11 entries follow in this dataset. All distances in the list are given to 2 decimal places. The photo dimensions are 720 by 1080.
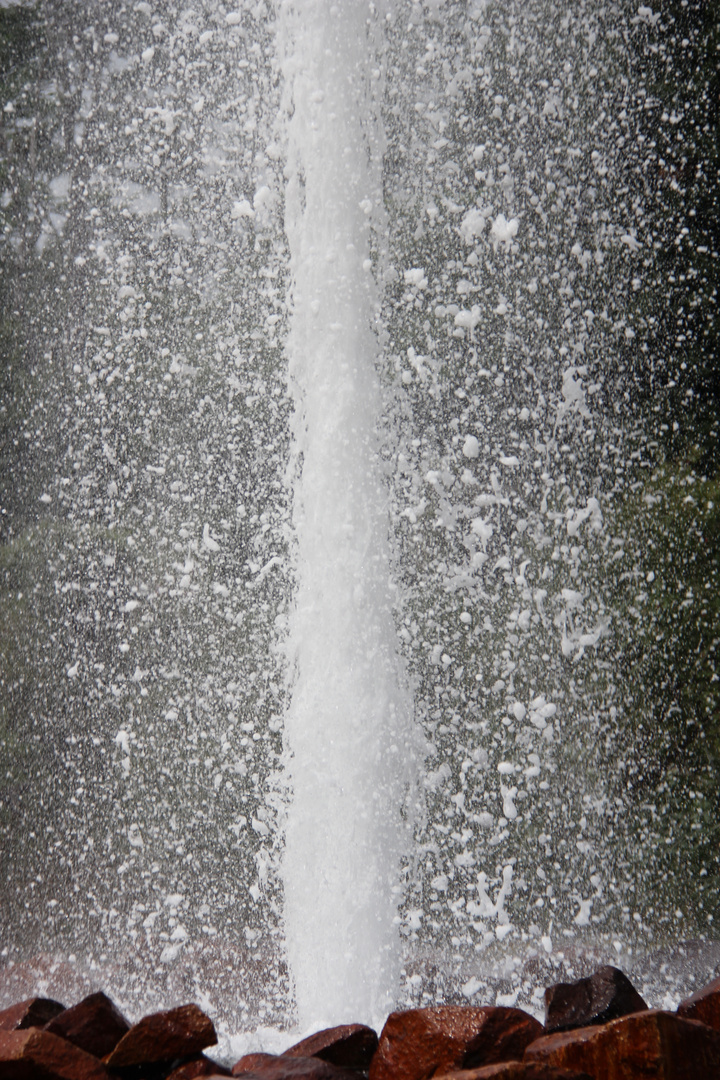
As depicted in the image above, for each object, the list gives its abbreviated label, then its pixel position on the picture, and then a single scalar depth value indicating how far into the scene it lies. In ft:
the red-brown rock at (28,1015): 38.06
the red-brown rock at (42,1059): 36.66
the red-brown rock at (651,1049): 35.80
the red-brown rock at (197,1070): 36.83
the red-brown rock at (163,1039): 37.25
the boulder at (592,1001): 37.93
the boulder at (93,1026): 37.78
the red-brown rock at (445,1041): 36.67
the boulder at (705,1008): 37.11
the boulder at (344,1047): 37.29
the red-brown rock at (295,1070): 36.44
